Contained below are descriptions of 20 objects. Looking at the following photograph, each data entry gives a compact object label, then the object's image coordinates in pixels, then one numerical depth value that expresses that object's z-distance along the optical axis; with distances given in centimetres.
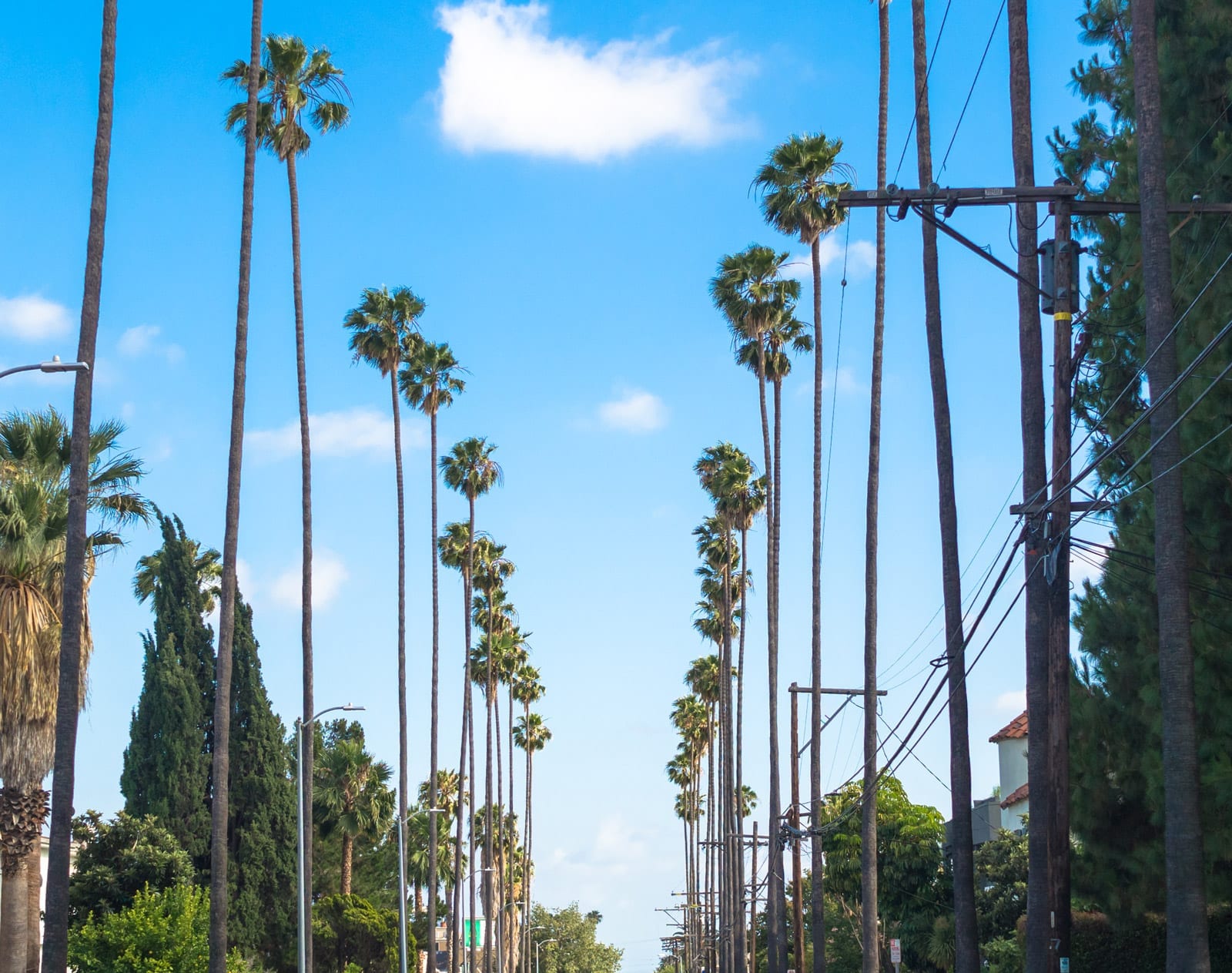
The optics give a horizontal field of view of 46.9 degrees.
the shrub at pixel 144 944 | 3253
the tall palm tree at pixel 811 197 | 4278
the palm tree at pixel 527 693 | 11068
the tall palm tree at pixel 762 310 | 5028
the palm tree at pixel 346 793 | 6888
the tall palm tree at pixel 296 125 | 3819
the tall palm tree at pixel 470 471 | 6900
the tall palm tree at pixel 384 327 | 5316
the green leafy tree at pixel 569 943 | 17825
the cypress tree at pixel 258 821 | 5091
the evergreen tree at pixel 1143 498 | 2064
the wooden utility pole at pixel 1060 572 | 1762
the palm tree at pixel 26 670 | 2506
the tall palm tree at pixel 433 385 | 5738
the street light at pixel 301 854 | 3434
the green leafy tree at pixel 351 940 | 6216
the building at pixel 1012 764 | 5431
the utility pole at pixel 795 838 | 4541
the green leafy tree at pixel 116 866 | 4294
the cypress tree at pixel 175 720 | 4819
